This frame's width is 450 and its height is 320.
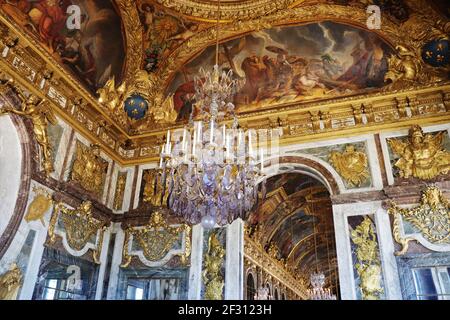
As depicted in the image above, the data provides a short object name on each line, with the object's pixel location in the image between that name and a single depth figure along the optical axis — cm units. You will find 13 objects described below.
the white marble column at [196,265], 783
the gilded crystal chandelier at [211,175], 526
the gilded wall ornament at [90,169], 822
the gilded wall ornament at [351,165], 782
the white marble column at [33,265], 649
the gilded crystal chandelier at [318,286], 1484
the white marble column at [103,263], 828
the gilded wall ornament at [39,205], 682
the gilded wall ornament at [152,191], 898
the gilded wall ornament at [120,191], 932
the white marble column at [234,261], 769
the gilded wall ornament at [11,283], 607
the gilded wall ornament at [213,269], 774
